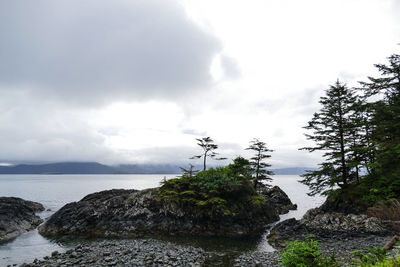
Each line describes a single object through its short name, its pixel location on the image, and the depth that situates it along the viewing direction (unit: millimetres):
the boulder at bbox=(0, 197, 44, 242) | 22125
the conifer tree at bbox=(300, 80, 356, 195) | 21500
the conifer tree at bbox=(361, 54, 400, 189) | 18047
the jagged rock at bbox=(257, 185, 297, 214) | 40650
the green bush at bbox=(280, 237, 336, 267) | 6684
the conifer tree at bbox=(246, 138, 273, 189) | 36469
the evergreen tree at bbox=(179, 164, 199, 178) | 27125
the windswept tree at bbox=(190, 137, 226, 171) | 30234
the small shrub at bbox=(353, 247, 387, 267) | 6305
